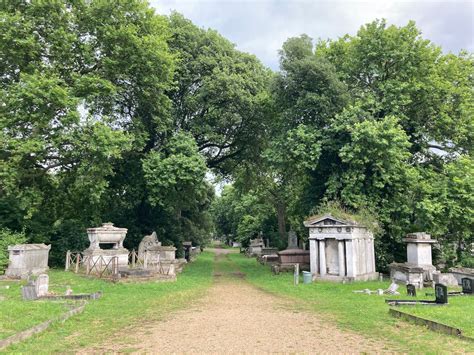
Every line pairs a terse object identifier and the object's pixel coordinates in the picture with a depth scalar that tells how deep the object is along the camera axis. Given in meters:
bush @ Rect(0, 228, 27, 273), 19.18
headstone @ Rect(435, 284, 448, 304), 12.23
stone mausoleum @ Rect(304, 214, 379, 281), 19.52
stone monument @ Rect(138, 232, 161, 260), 25.64
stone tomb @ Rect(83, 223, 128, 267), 21.05
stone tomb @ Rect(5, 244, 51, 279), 18.91
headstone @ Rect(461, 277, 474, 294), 14.59
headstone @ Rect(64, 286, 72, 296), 13.68
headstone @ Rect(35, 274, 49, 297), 13.29
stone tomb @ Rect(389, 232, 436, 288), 18.59
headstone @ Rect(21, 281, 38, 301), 12.70
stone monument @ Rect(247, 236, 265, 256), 45.64
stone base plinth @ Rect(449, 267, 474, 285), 18.55
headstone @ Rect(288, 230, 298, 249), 26.99
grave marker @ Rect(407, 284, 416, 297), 14.64
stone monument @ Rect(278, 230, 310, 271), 25.53
